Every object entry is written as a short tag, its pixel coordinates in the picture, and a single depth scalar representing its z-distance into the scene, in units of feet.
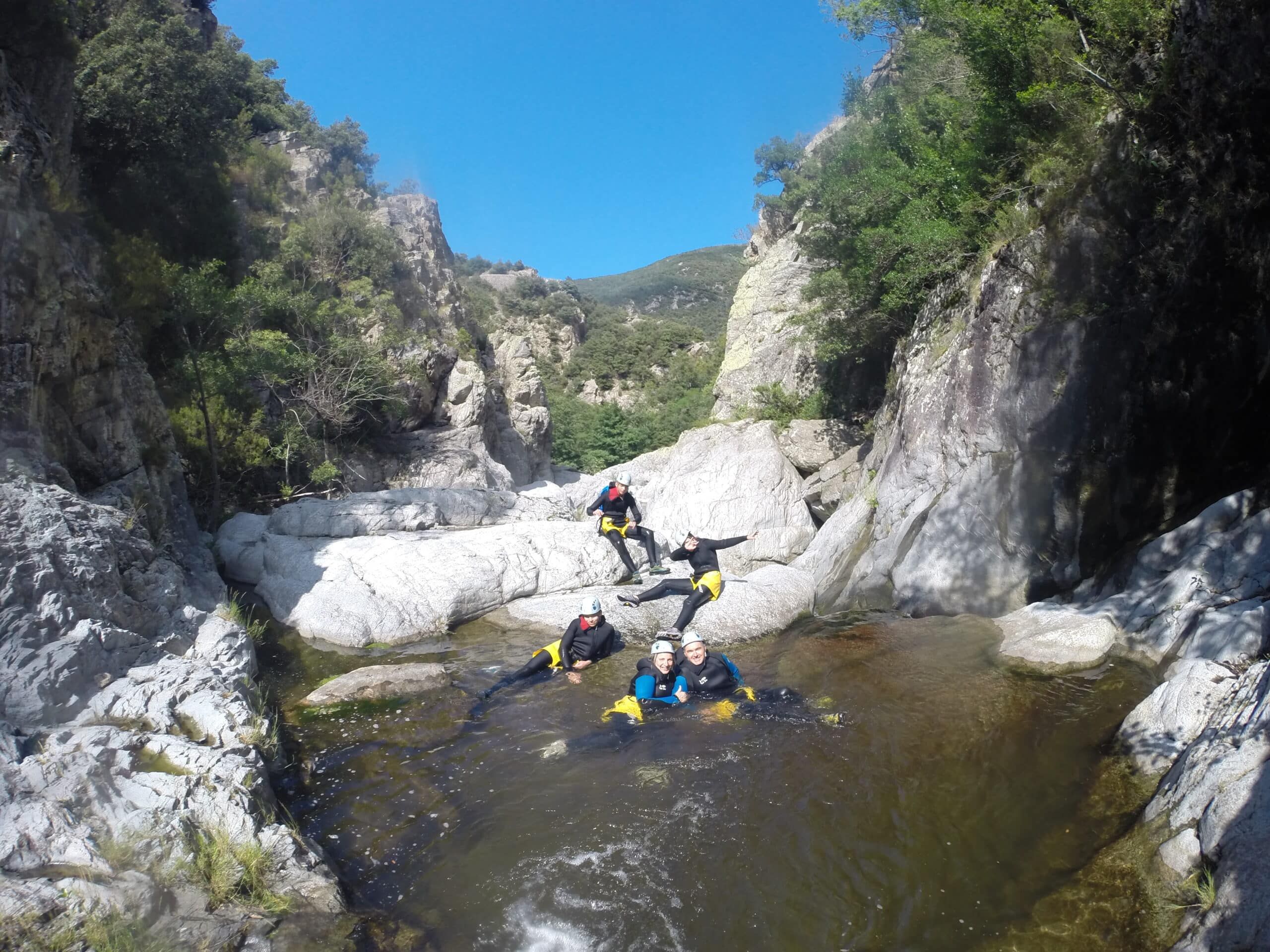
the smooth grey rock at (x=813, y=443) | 57.98
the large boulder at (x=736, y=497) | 52.06
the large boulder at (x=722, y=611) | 37.19
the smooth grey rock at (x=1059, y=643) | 25.71
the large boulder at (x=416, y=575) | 38.17
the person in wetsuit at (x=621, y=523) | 45.11
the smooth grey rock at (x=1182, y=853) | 14.16
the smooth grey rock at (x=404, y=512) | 47.96
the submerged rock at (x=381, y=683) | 29.04
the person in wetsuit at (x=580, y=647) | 32.30
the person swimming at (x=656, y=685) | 27.32
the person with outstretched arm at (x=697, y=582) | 37.63
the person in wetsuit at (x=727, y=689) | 26.63
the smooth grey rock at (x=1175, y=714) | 17.94
